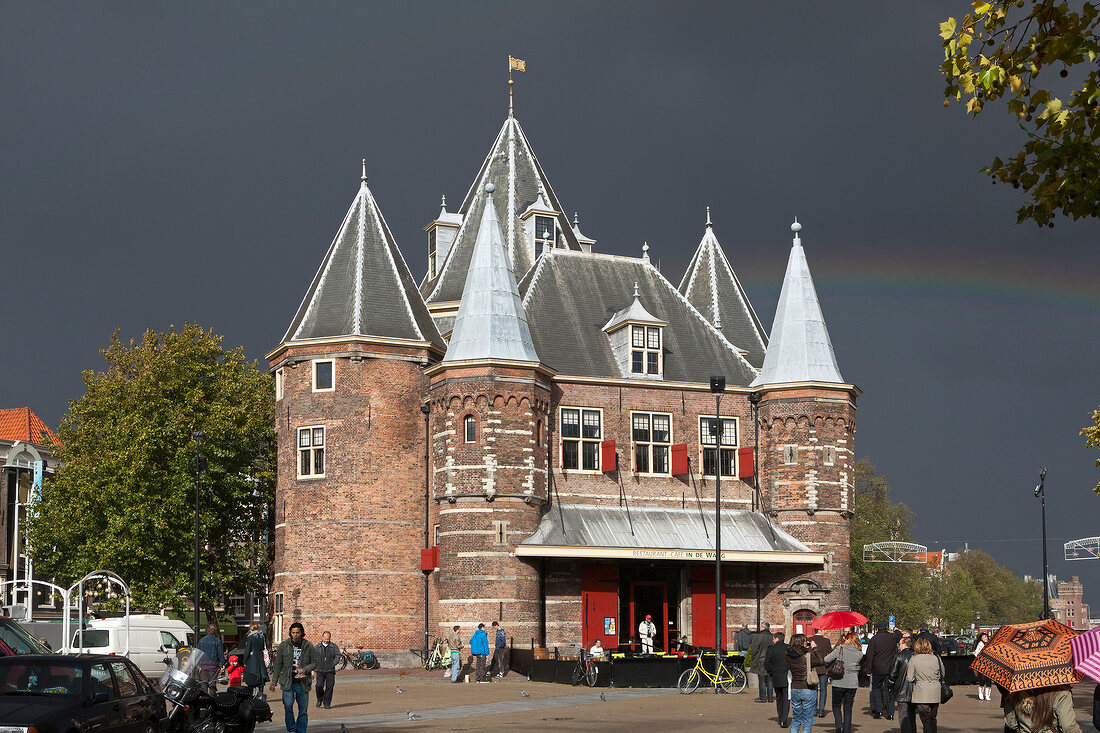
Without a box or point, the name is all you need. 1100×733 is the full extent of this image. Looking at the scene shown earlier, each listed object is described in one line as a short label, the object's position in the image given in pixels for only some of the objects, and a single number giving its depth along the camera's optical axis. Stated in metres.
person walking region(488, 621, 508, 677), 37.22
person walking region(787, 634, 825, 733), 17.91
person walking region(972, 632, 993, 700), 28.78
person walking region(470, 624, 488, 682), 36.38
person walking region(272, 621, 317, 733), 19.41
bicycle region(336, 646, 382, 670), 41.31
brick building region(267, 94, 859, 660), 40.91
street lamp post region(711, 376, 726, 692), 31.45
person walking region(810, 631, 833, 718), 21.16
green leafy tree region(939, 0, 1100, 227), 10.63
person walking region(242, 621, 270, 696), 21.80
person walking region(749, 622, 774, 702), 27.98
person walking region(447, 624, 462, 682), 36.57
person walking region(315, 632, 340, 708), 26.97
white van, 33.94
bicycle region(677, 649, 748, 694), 31.27
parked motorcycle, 17.38
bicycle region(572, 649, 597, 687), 33.22
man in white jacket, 38.84
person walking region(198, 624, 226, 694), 18.42
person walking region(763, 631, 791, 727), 22.41
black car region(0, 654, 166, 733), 14.49
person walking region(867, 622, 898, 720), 23.56
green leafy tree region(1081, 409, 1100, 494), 40.03
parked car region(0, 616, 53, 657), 22.86
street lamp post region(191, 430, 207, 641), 39.18
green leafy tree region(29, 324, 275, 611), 48.75
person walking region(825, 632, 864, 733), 20.38
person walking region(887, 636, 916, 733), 17.34
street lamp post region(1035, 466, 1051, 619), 50.47
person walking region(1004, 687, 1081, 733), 9.98
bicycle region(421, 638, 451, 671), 40.88
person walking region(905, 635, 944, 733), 15.90
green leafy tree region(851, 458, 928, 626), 76.50
